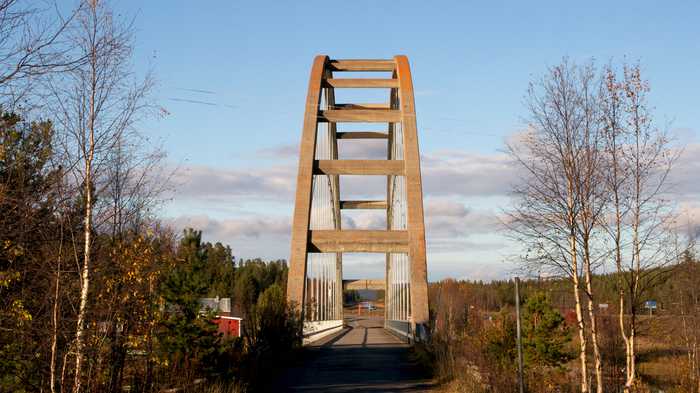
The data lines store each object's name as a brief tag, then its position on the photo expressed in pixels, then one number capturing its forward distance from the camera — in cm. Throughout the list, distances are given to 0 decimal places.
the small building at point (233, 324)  3016
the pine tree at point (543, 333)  3047
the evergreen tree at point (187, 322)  1009
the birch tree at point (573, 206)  1174
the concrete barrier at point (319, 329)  2580
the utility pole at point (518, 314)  786
